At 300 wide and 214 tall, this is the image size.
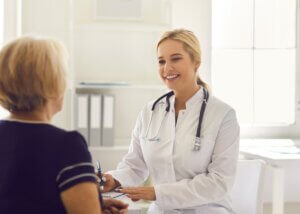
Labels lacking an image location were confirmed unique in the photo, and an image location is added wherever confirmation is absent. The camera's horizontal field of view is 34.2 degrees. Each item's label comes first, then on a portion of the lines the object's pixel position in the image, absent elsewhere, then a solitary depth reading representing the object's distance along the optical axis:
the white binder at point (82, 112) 3.05
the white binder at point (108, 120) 3.08
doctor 2.04
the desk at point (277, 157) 2.95
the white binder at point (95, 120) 3.05
